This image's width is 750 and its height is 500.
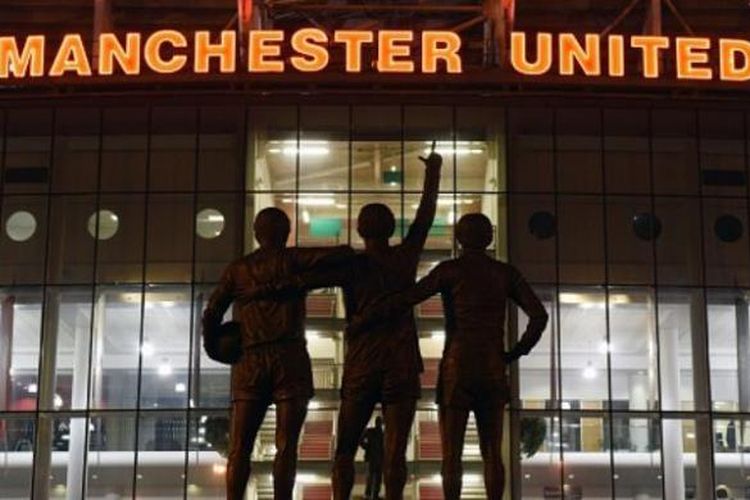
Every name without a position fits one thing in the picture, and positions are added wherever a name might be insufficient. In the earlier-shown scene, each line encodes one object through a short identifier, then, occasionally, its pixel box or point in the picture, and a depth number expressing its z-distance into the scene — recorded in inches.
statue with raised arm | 489.4
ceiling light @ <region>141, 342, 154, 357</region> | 1228.5
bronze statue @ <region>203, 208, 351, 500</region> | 486.0
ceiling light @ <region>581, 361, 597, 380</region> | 1239.0
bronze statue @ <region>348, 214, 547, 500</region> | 495.2
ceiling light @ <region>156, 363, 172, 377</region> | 1223.5
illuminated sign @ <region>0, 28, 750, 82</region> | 1229.1
